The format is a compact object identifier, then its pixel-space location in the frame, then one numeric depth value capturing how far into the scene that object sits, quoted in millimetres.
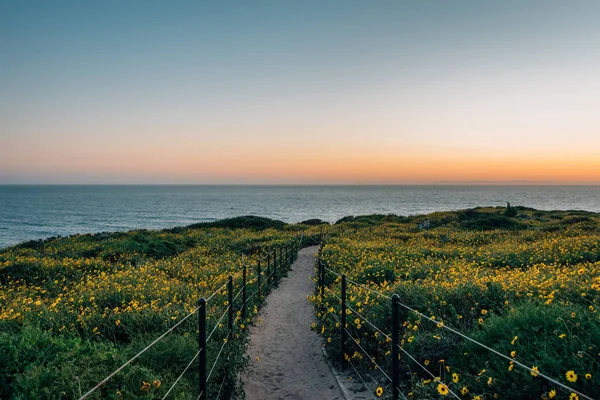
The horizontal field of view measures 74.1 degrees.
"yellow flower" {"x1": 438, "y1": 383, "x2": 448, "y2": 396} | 4156
